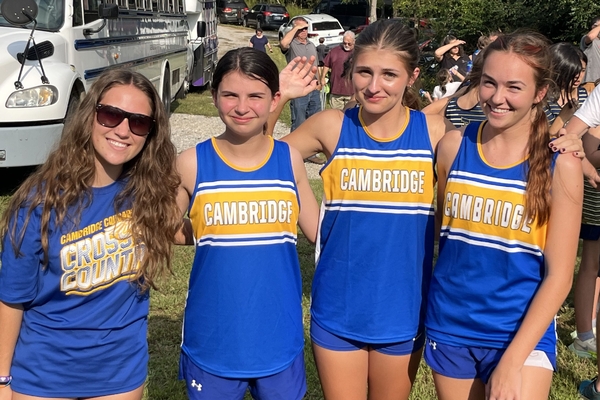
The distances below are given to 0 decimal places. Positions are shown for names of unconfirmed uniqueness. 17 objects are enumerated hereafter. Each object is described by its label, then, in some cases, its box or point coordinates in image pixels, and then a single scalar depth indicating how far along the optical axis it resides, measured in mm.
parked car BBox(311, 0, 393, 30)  34000
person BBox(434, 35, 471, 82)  12062
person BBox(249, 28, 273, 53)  17859
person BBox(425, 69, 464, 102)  9481
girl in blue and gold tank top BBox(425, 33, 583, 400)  2371
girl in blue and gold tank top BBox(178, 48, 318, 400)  2531
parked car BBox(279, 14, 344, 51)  27031
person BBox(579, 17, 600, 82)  8700
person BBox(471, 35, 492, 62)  8917
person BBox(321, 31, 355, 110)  12023
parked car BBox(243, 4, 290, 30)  38781
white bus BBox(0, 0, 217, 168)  7117
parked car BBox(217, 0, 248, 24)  40781
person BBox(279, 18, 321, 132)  11305
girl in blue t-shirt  2326
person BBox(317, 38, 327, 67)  18962
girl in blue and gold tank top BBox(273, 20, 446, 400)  2713
